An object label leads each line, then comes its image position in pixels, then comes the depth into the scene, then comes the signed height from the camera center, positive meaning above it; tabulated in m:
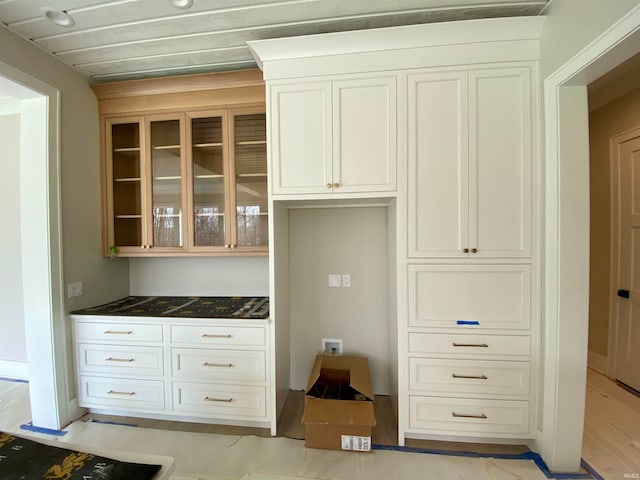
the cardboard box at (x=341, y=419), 1.62 -1.17
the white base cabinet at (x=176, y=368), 1.81 -0.96
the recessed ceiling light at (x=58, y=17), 1.51 +1.36
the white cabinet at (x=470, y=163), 1.55 +0.44
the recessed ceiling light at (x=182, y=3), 1.45 +1.35
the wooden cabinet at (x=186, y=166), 2.08 +0.62
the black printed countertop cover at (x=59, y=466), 0.80 -0.75
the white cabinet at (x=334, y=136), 1.64 +0.65
